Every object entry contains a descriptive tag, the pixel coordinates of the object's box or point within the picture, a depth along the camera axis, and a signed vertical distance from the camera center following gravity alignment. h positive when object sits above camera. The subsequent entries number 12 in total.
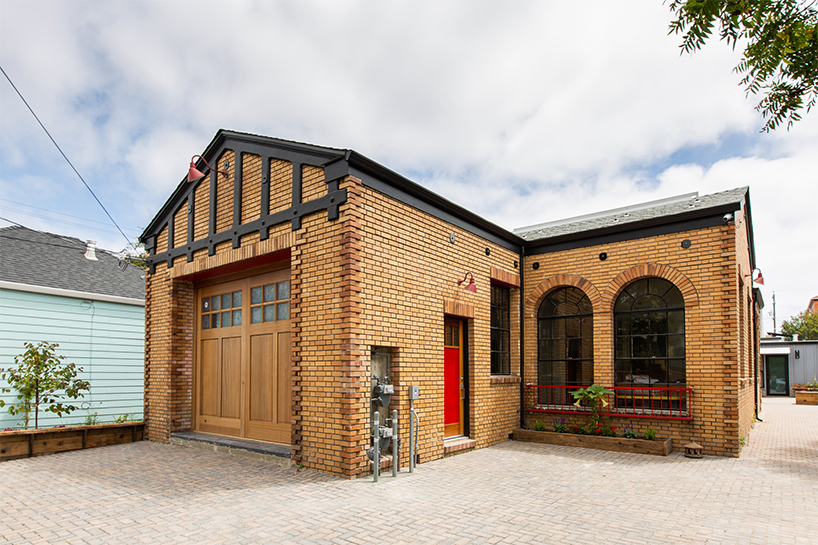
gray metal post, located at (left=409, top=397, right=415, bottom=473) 7.04 -1.76
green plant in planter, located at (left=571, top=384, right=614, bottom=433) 9.43 -1.57
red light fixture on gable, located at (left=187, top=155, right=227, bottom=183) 8.20 +2.27
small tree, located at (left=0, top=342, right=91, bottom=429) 9.84 -1.23
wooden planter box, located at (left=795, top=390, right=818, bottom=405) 19.28 -3.27
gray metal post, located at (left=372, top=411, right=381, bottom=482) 6.45 -1.60
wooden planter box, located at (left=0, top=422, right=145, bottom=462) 7.99 -2.07
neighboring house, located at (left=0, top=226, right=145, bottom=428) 10.84 +0.03
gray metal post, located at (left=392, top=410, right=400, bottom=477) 6.79 -1.77
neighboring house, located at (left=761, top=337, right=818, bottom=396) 23.84 -2.50
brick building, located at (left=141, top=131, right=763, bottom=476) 6.98 +0.06
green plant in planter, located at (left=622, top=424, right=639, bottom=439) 9.02 -2.14
